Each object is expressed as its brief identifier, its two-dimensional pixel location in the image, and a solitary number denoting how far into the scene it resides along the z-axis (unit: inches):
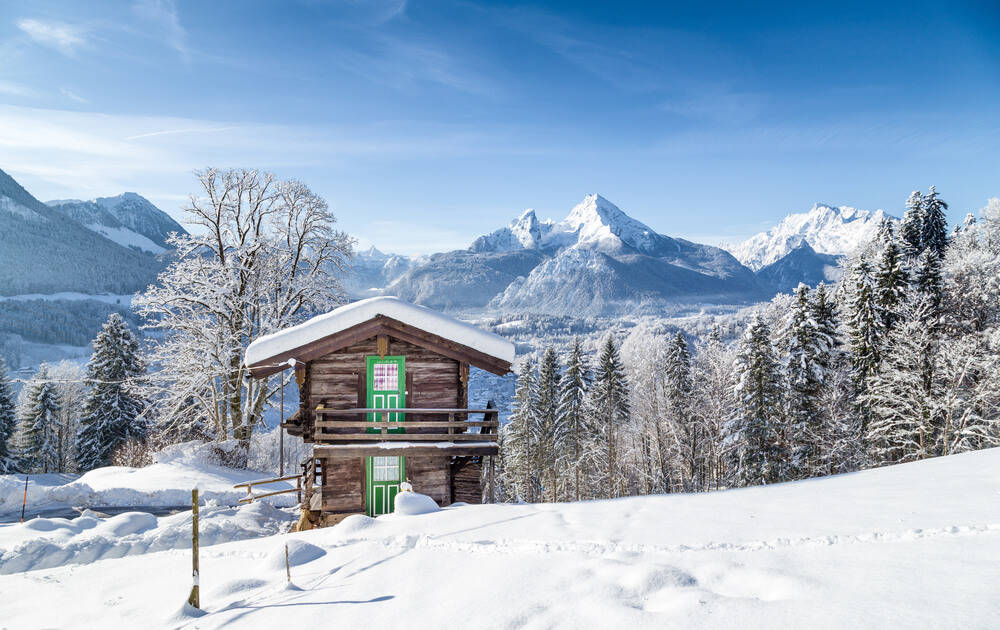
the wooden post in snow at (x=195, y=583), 261.4
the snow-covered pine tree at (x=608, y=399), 1620.3
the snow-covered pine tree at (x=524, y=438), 1696.6
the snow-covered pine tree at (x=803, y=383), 1112.2
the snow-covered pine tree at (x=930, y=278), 1152.8
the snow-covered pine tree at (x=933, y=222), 1752.0
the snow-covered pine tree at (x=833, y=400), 1123.3
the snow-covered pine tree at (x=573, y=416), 1647.4
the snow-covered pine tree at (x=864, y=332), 1131.3
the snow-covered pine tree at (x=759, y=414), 1117.1
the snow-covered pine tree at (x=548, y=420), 1711.4
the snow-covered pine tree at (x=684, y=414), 1480.1
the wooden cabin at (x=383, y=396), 576.4
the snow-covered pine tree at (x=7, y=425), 1444.4
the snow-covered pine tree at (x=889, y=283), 1135.6
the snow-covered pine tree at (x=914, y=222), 1705.2
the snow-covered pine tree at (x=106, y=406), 1379.2
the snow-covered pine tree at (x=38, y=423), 1576.0
